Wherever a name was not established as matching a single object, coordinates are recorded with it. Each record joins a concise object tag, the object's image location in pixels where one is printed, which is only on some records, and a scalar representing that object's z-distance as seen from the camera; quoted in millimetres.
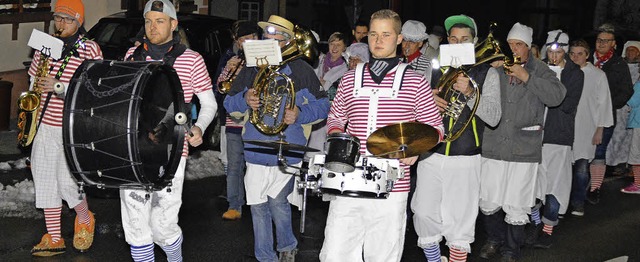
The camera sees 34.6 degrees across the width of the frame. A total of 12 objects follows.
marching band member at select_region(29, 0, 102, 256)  7898
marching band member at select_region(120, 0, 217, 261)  6859
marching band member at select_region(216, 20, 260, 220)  9625
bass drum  6406
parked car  14359
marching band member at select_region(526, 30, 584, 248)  9625
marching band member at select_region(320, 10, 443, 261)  6355
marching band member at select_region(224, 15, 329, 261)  7652
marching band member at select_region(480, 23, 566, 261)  8500
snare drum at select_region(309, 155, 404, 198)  6129
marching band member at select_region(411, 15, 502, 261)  7699
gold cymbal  5828
